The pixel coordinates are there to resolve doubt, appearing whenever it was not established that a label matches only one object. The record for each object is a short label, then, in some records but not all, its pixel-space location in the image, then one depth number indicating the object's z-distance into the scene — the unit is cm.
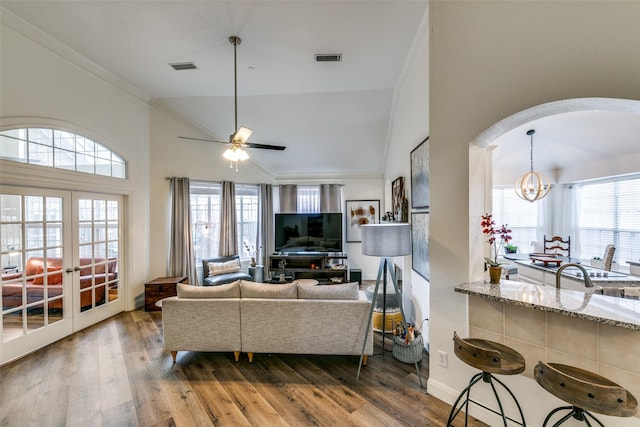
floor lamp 236
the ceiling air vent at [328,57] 311
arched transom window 274
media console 542
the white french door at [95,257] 344
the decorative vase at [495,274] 191
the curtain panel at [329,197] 619
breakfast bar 136
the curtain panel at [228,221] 539
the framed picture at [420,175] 254
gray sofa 255
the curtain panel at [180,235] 481
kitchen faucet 163
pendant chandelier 390
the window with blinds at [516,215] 561
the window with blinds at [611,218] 400
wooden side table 414
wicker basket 255
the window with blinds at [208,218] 523
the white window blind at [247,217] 587
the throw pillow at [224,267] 492
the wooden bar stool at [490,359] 143
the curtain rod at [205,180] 480
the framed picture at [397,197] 366
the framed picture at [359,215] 620
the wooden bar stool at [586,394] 110
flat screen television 579
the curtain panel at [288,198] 627
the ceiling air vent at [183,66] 339
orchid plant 185
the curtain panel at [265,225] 594
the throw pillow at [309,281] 466
